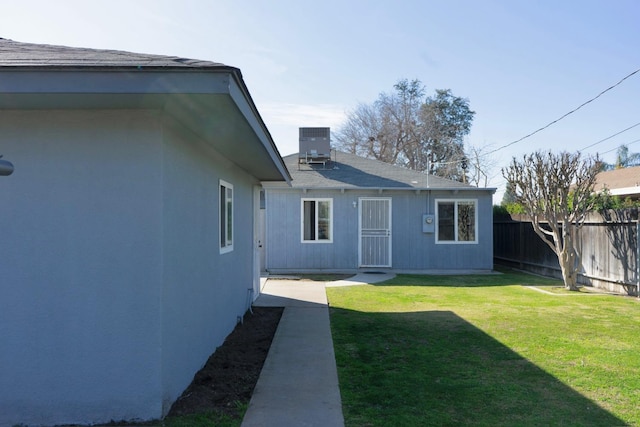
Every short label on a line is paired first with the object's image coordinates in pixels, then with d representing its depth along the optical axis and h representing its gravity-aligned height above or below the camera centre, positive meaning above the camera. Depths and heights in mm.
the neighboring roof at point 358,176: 15424 +1703
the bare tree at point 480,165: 31062 +3932
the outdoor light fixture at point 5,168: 2850 +348
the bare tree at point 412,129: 32938 +6670
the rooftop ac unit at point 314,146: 16953 +2814
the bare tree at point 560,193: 11234 +827
